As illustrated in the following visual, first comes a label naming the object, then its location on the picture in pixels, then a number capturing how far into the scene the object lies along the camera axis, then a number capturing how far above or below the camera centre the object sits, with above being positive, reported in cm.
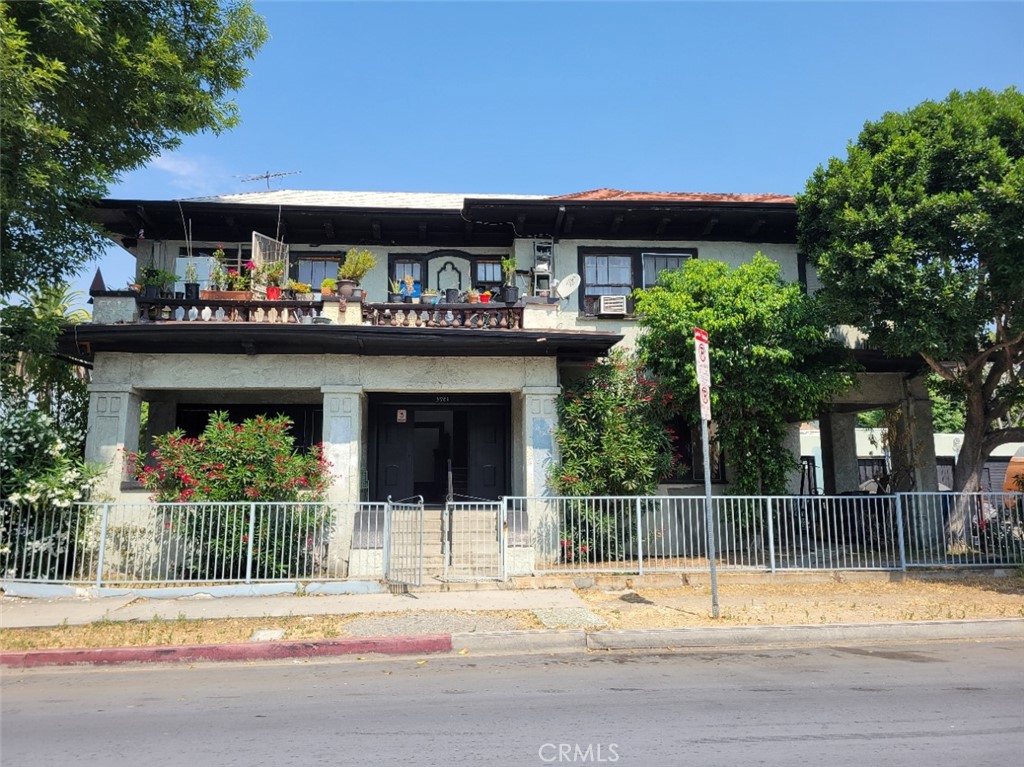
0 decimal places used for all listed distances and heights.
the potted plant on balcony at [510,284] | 1368 +405
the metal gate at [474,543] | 1134 -108
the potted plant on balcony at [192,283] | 1323 +375
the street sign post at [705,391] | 938 +114
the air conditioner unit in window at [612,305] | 1487 +361
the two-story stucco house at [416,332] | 1255 +253
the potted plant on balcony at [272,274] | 1359 +395
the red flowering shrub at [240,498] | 1079 -26
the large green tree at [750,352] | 1257 +226
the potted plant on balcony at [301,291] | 1352 +363
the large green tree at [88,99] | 912 +553
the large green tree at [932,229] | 1089 +386
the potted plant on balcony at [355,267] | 1352 +407
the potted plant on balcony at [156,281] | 1285 +377
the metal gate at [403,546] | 1095 -104
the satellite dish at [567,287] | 1457 +391
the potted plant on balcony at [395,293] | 1466 +387
